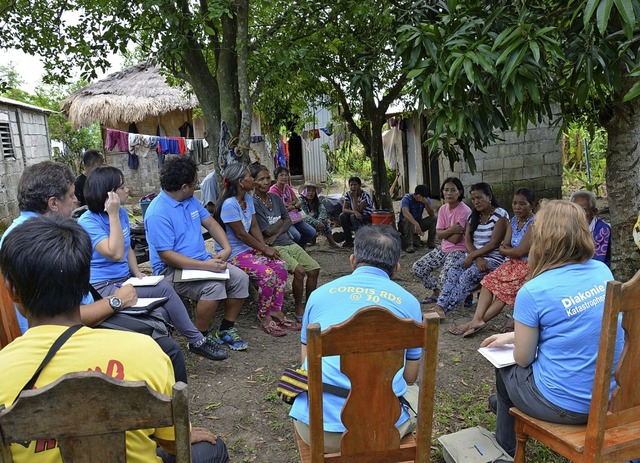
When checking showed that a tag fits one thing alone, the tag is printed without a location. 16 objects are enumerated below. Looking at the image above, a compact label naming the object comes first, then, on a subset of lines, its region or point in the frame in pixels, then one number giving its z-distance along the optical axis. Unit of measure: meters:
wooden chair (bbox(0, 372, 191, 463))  1.25
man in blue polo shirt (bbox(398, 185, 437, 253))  7.59
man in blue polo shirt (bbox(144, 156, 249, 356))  3.99
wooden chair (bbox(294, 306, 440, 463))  1.69
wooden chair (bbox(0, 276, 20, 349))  2.57
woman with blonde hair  2.10
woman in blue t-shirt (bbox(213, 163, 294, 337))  4.57
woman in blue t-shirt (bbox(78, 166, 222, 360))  3.31
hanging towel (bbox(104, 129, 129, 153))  13.16
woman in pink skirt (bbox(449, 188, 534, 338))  4.17
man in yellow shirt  1.45
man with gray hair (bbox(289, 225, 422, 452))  2.01
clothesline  13.26
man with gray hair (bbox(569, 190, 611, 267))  4.02
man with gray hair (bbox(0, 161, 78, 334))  2.85
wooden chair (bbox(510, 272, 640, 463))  1.84
